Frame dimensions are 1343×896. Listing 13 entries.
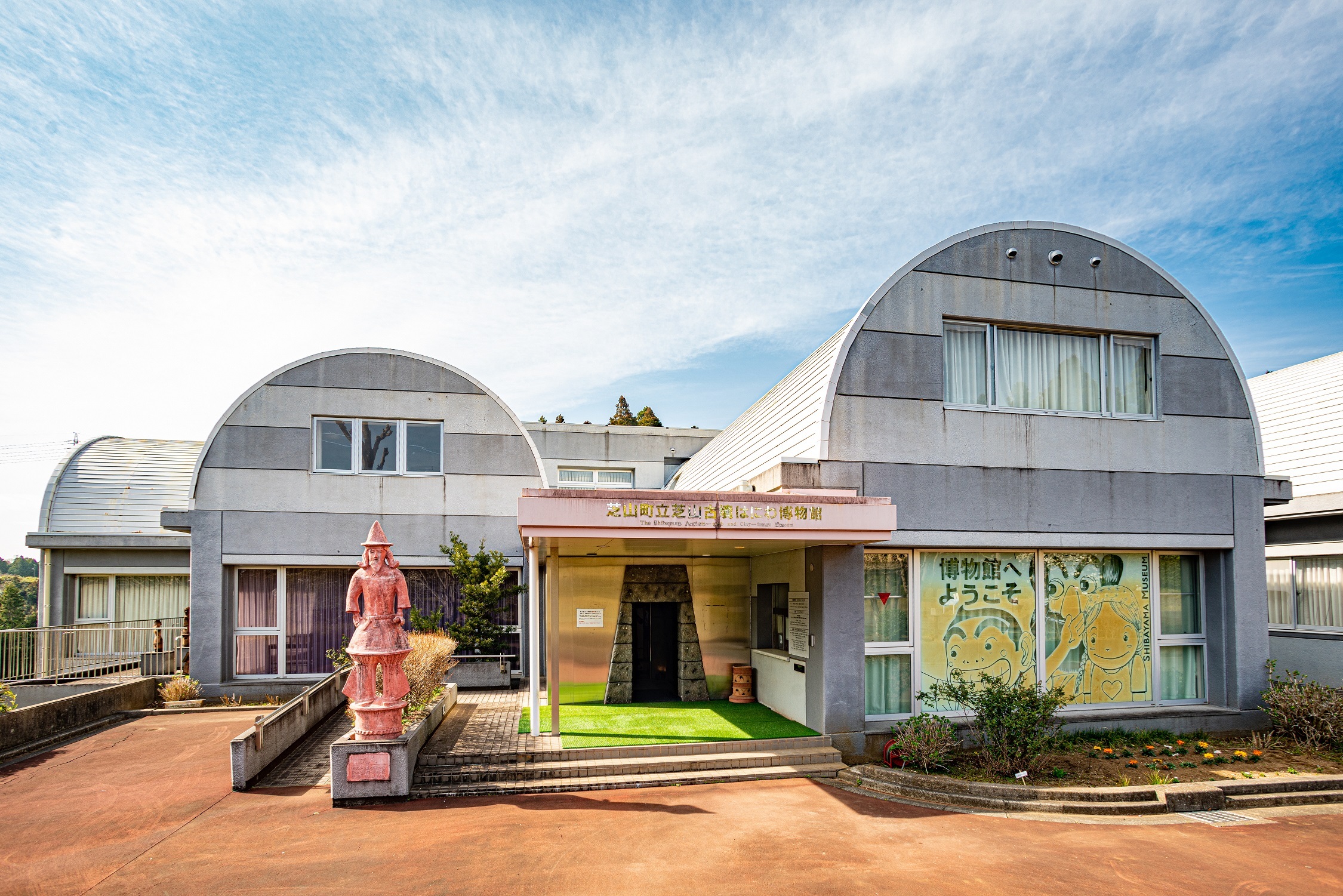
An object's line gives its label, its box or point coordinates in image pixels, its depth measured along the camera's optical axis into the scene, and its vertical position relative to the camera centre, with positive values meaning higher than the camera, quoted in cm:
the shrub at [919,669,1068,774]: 974 -262
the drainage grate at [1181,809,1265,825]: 863 -337
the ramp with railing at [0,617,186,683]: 1551 -275
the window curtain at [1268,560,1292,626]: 1409 -149
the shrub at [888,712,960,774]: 989 -289
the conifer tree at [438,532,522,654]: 1539 -152
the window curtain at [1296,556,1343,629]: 1312 -139
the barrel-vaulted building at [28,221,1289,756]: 1088 -24
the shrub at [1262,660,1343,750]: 1098 -285
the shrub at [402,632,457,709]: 1122 -220
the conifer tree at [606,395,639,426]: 3356 +415
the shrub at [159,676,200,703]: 1473 -320
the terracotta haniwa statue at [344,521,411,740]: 930 -155
